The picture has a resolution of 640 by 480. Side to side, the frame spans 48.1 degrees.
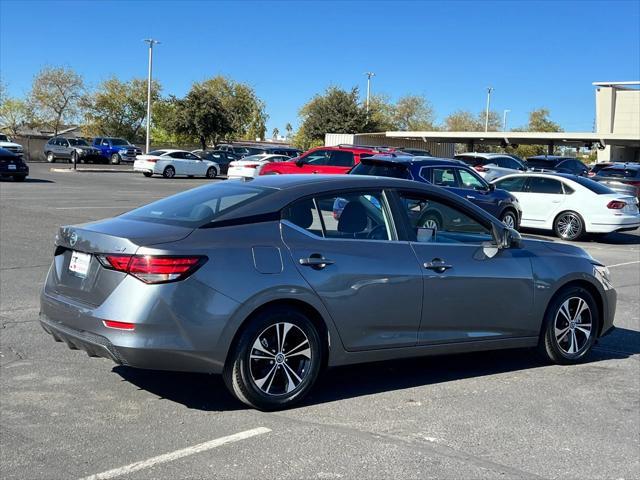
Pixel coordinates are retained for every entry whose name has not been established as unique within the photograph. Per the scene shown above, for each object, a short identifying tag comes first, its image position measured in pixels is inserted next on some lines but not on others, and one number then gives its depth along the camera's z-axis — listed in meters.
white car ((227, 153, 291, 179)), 29.35
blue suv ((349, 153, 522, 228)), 14.21
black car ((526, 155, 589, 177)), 29.22
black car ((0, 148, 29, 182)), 27.77
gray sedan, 4.55
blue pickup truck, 52.66
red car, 21.70
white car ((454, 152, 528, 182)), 26.12
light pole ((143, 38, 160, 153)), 55.62
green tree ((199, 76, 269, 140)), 70.06
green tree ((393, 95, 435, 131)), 91.19
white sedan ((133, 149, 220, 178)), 38.31
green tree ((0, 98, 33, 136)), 78.62
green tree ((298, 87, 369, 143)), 59.34
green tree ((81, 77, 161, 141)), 76.00
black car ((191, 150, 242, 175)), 43.44
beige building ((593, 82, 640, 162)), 57.81
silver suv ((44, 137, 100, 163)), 51.34
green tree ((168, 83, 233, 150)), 57.47
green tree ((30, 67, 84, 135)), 74.94
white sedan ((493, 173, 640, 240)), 16.61
